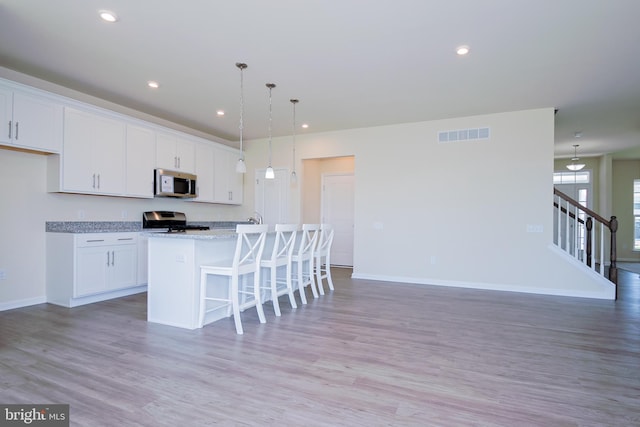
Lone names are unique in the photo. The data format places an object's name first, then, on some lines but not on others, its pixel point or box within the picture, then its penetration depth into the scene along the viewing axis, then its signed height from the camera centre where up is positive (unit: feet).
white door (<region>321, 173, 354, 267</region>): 24.90 -0.01
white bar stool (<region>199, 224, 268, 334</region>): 10.37 -1.99
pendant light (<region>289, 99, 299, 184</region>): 15.89 +4.78
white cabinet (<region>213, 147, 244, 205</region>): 21.61 +2.24
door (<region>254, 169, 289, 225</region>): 22.89 +1.01
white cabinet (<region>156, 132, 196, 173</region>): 17.60 +3.25
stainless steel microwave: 17.24 +1.46
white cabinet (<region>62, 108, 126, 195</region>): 13.60 +2.46
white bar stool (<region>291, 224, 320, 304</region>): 13.99 -2.11
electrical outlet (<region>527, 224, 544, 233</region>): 16.53 -0.73
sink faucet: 22.57 -0.43
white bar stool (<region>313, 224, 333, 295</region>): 15.87 -2.01
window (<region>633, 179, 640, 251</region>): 29.07 +0.00
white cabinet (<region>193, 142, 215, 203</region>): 20.16 +2.44
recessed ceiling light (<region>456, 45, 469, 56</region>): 10.71 +5.40
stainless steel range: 17.75 -0.63
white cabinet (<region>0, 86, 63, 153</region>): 11.80 +3.34
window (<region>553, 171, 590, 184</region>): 29.48 +3.31
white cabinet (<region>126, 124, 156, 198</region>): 16.01 +2.49
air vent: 17.62 +4.30
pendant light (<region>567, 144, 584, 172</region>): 26.91 +4.41
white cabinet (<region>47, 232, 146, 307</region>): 13.19 -2.41
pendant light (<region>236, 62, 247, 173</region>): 12.10 +5.34
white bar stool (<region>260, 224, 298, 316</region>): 12.28 -2.03
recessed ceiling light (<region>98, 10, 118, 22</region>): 9.01 +5.42
